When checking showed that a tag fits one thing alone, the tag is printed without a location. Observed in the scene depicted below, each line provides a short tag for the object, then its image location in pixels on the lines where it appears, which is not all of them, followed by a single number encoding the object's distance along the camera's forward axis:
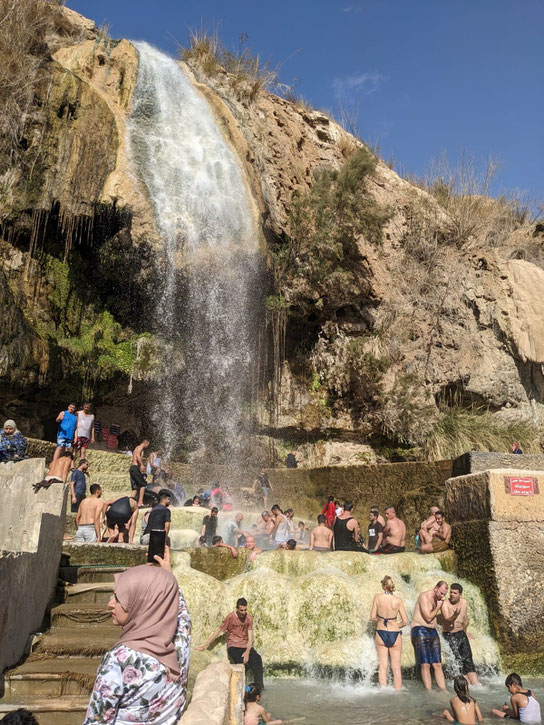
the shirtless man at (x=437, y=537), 10.32
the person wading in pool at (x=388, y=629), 7.84
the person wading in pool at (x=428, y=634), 7.79
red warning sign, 9.66
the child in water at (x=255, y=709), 5.99
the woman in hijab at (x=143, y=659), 2.79
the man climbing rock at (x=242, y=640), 7.33
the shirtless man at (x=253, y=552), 9.56
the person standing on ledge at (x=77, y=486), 11.46
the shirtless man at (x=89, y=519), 9.63
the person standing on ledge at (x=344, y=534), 10.79
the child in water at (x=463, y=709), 6.35
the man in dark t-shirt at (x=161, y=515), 8.83
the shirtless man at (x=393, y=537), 10.90
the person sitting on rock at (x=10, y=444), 8.90
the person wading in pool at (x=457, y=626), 8.20
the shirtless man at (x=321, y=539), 11.03
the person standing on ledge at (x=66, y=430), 12.55
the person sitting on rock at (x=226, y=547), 9.44
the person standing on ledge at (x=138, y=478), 12.31
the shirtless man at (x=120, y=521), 9.81
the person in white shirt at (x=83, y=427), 12.95
